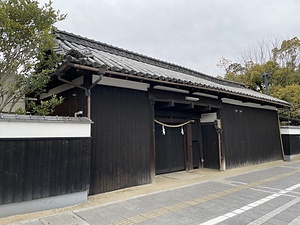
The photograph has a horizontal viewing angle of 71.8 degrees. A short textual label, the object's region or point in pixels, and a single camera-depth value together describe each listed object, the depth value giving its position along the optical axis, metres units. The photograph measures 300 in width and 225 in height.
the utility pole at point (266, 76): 14.26
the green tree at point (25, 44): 4.05
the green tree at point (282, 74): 15.34
